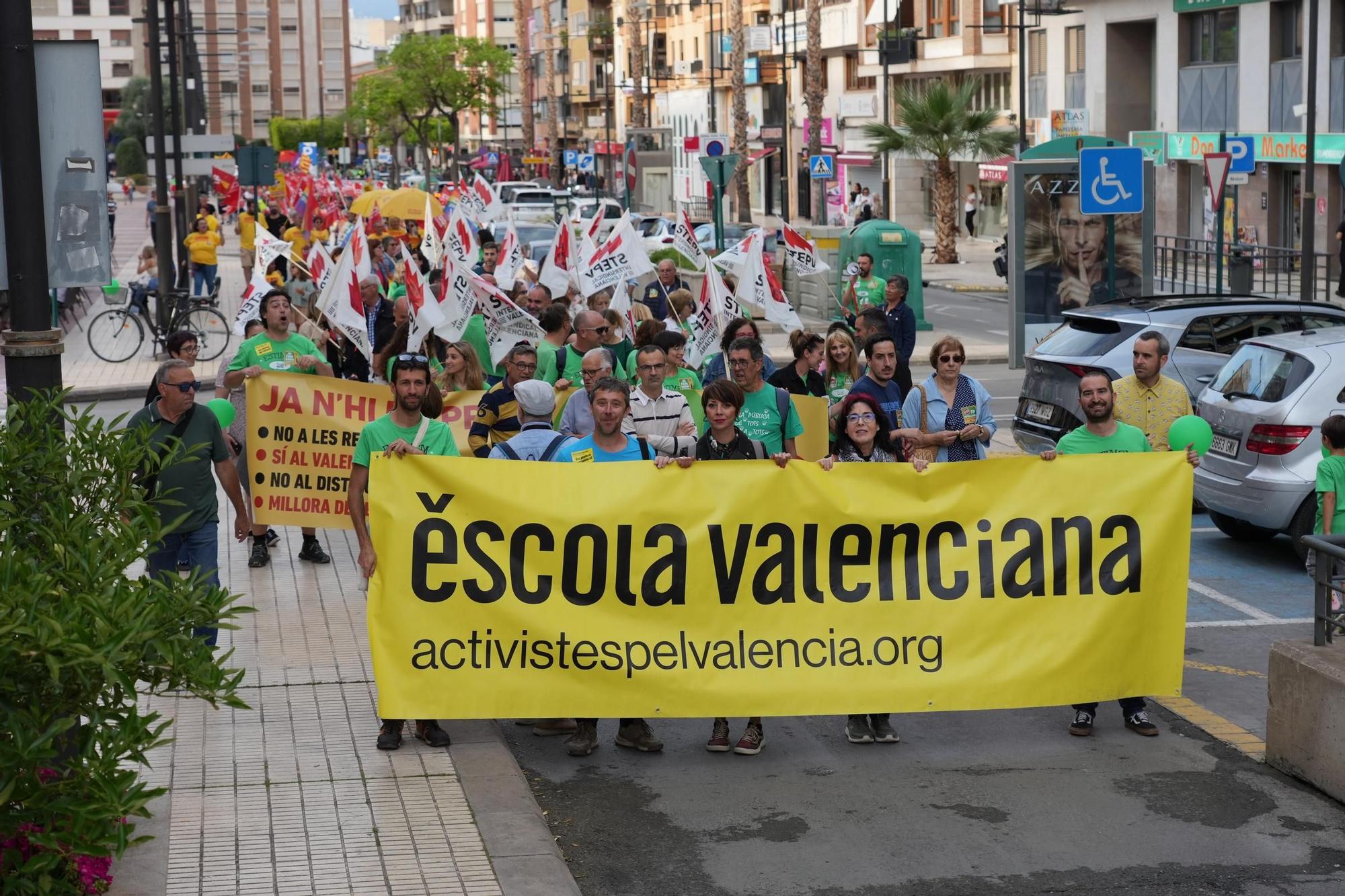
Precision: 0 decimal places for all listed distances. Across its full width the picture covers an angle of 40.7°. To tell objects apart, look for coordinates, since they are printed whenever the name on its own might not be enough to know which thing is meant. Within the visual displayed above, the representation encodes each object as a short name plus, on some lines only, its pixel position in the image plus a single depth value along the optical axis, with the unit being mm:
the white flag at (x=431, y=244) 19406
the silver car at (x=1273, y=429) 11695
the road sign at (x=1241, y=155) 28406
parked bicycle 25391
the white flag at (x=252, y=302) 14727
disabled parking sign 21109
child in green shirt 9227
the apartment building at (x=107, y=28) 135375
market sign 35250
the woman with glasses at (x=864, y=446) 8312
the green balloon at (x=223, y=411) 10125
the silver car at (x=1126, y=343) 14117
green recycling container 27859
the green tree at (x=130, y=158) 113688
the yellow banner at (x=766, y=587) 7727
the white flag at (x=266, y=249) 17406
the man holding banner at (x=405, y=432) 8258
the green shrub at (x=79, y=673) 4648
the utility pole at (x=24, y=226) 6344
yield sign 25906
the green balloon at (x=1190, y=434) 8406
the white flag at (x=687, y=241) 18441
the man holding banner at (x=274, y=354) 11914
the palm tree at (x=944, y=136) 45719
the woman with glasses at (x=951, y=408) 9461
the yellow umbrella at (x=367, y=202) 36969
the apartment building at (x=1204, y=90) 36625
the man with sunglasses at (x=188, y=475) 8914
